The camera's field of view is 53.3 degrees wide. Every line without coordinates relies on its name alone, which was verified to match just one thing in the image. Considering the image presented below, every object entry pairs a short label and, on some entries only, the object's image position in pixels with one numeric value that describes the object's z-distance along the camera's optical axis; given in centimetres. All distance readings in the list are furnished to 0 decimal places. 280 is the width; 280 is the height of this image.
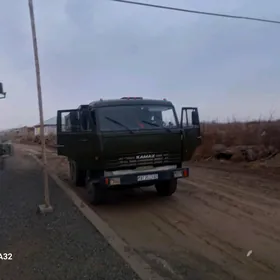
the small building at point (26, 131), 5747
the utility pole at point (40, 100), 583
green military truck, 619
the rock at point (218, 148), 1418
